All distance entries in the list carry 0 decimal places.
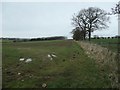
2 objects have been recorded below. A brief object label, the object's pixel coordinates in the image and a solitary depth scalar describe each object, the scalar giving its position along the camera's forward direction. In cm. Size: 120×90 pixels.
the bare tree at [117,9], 816
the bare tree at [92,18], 2730
